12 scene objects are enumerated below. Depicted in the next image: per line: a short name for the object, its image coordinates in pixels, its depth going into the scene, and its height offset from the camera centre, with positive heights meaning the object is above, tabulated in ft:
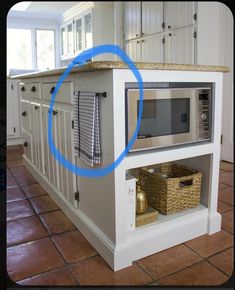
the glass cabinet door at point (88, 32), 15.06 +3.80
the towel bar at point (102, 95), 4.43 +0.21
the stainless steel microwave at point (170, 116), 4.57 -0.12
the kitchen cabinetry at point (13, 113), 13.78 -0.14
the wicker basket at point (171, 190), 5.44 -1.45
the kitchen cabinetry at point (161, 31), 10.37 +2.94
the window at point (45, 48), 18.63 +3.72
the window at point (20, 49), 17.79 +3.57
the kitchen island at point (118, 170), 4.41 -1.05
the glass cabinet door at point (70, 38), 17.28 +4.04
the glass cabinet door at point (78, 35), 16.12 +3.93
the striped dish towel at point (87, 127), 4.70 -0.29
